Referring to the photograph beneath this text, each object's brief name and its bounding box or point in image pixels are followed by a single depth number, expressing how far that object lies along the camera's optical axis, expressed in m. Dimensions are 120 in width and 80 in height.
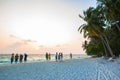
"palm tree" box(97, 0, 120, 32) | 10.72
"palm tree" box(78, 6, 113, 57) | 16.46
